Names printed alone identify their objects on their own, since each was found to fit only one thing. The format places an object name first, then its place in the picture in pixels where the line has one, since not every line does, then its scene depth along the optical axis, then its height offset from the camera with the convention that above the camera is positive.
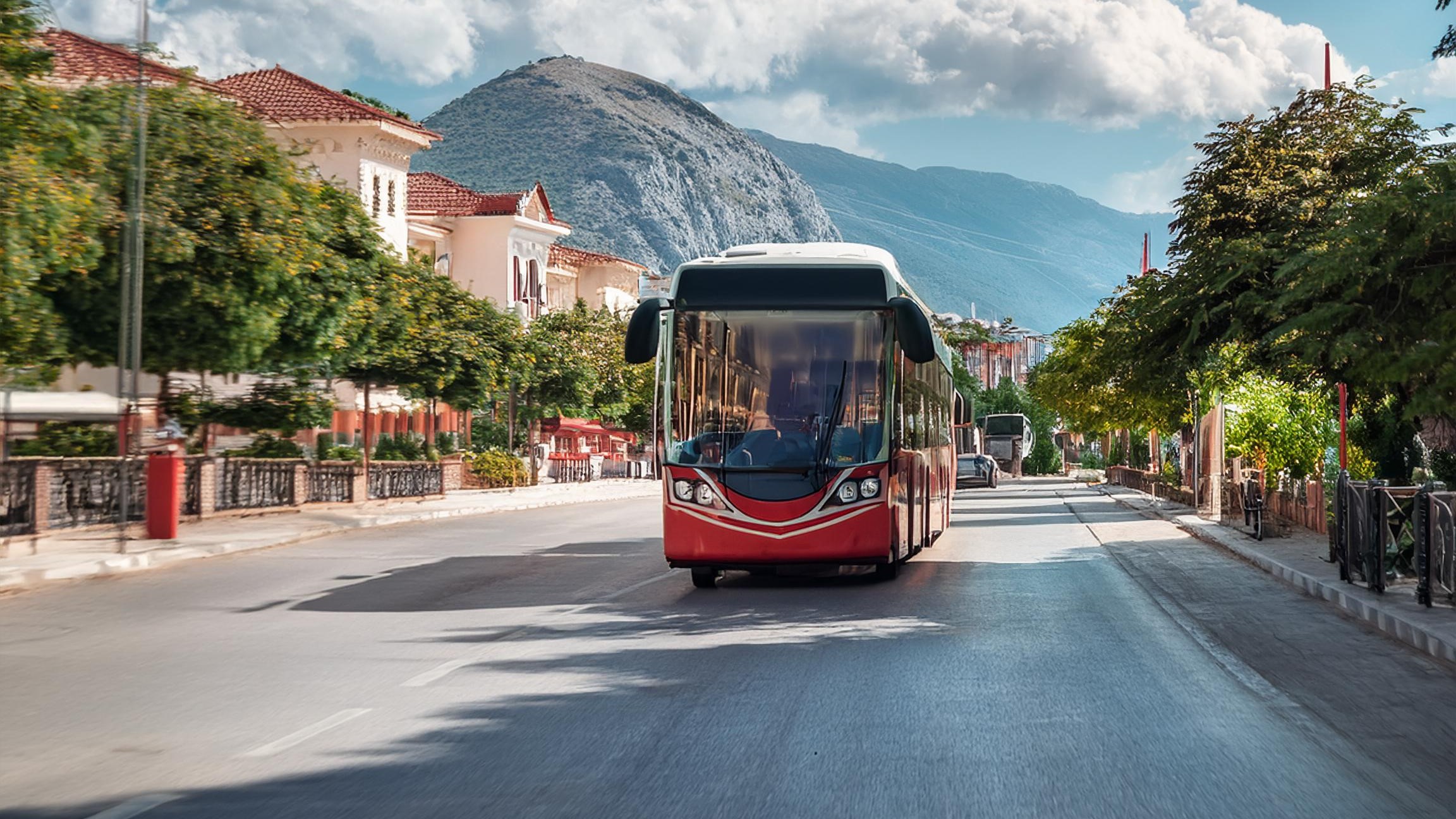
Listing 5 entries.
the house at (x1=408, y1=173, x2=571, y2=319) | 72.31 +9.22
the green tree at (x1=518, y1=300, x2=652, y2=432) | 57.53 +2.86
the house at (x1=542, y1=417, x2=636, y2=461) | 77.81 +0.35
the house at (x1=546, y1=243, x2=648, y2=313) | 93.19 +10.01
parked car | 63.06 -0.88
